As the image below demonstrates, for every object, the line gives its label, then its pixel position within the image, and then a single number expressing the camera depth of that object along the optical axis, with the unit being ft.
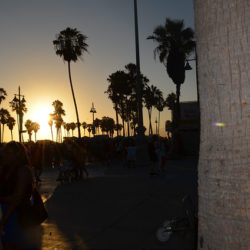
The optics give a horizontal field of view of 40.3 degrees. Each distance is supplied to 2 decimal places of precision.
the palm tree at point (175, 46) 94.63
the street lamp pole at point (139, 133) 66.08
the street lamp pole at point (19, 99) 144.12
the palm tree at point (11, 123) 309.88
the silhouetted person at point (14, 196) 10.33
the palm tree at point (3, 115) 286.25
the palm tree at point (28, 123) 379.08
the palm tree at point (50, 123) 391.75
